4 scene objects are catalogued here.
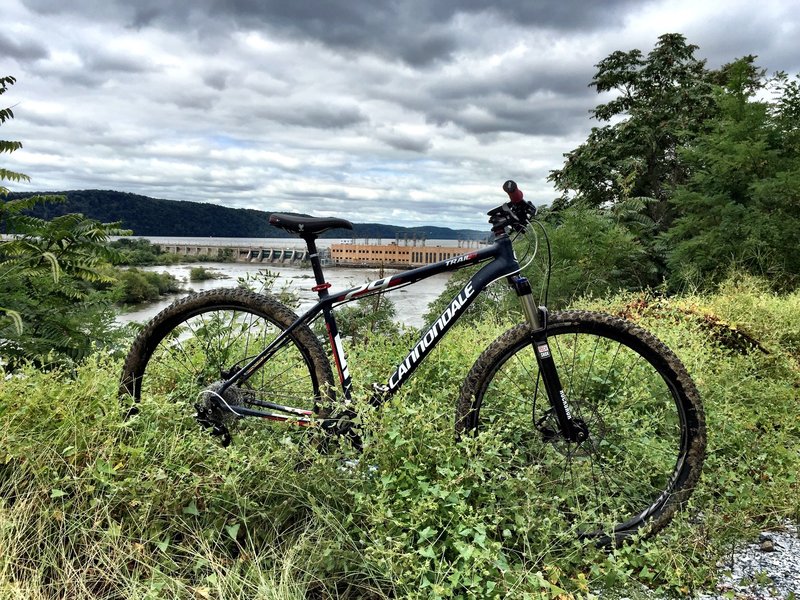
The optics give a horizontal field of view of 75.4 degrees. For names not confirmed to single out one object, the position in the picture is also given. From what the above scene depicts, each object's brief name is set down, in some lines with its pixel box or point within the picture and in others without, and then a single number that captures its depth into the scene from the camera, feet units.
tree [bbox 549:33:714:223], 38.68
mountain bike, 7.11
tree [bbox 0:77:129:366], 11.44
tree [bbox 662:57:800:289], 23.66
